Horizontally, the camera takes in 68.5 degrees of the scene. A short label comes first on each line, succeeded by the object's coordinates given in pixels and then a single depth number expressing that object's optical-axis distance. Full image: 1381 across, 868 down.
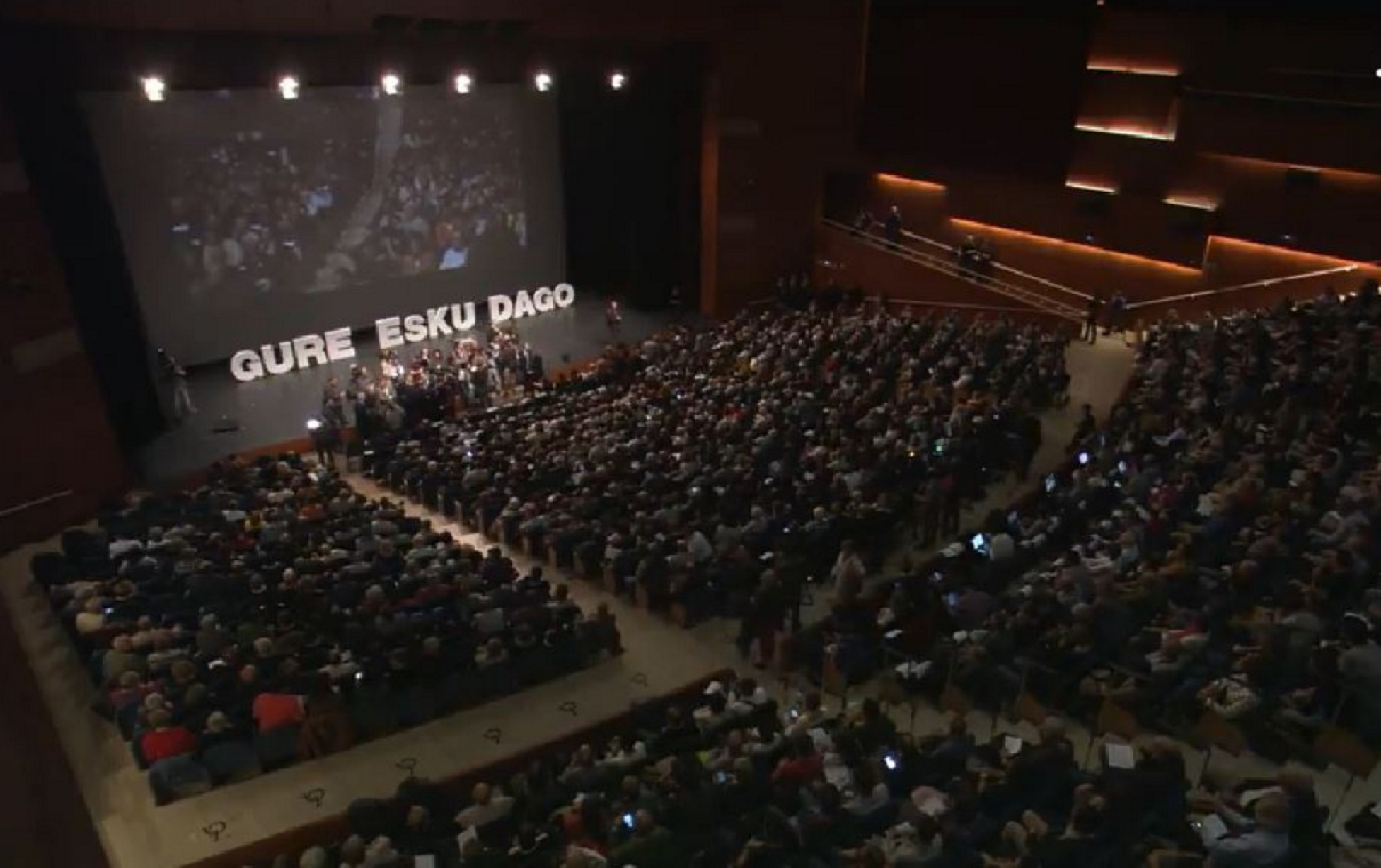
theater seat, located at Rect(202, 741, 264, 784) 8.59
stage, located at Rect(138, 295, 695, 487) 16.64
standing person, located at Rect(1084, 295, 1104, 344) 18.02
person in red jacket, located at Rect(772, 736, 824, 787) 7.45
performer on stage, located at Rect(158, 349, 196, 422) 17.86
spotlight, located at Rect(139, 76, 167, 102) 15.56
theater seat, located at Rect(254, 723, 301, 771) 8.77
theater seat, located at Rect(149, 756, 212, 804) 8.44
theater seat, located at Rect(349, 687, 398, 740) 9.13
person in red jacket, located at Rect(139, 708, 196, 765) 8.54
